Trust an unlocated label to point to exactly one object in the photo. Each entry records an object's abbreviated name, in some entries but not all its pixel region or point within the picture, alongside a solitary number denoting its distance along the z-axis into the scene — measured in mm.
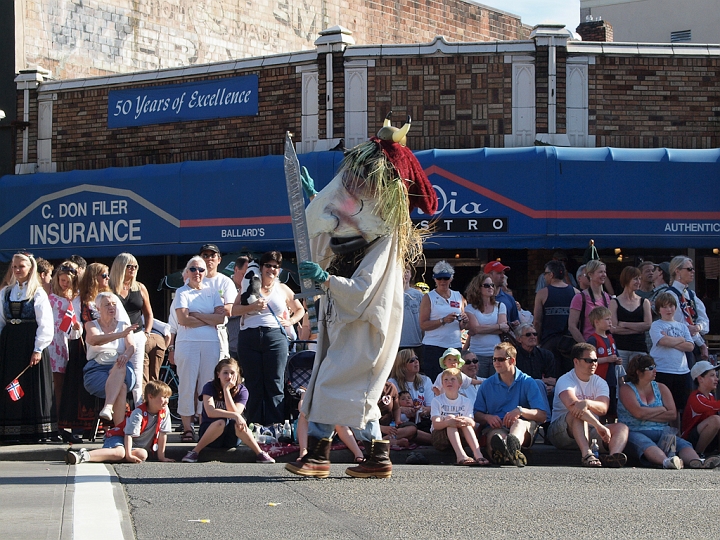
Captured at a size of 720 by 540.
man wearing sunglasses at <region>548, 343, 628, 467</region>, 8828
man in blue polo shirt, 8805
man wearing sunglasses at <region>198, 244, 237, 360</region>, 10016
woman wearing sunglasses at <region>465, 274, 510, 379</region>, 10320
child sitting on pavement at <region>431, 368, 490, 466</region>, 8672
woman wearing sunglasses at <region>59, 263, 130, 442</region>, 9945
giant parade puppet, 6898
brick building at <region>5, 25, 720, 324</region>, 15359
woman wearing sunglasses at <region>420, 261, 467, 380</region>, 10414
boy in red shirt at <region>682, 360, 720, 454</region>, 9242
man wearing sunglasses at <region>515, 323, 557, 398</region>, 10172
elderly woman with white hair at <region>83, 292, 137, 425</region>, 9266
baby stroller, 9859
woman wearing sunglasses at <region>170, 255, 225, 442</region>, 9852
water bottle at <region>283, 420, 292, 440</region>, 9430
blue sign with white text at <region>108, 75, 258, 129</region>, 16422
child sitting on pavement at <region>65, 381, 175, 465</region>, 8367
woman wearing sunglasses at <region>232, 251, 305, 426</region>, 9570
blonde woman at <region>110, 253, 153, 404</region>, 9938
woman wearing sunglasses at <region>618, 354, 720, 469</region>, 8883
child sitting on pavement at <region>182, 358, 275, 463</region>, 8656
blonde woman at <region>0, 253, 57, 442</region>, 9734
